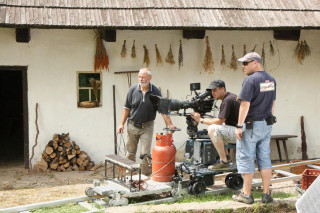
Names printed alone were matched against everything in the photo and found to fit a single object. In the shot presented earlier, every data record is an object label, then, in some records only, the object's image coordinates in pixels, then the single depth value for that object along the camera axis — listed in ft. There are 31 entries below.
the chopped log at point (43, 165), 30.04
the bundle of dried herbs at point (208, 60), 32.58
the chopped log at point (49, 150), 29.91
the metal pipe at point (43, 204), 19.29
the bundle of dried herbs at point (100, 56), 30.83
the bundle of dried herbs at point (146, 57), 31.83
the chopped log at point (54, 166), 30.04
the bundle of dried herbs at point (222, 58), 32.84
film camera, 21.81
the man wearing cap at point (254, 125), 19.63
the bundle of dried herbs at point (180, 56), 32.35
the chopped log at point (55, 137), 30.19
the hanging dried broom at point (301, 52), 33.76
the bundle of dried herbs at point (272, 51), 33.60
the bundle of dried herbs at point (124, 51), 31.40
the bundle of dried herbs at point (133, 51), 31.65
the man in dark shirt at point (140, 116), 24.67
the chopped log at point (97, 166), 30.59
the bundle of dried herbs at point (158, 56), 31.91
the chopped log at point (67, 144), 30.37
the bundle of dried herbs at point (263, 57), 33.60
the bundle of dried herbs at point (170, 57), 32.02
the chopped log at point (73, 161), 30.45
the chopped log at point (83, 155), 30.59
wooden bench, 32.78
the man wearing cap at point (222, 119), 21.52
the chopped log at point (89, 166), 30.66
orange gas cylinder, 22.26
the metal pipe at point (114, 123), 31.55
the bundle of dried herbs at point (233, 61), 33.01
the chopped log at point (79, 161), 30.48
